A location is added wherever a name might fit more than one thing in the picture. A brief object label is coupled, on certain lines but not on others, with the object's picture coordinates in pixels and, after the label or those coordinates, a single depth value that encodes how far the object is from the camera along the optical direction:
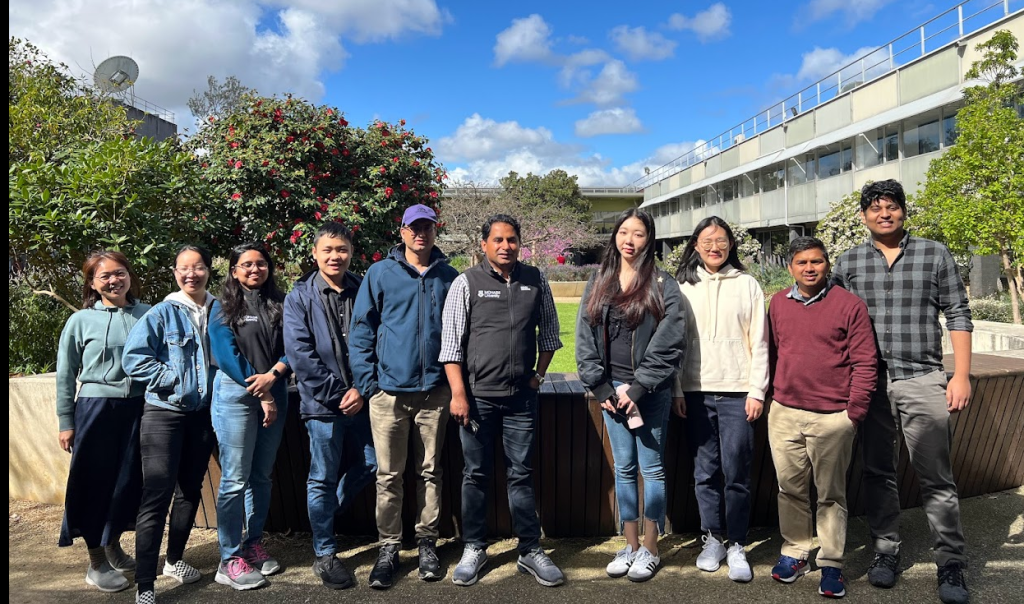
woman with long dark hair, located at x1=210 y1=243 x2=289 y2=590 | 3.33
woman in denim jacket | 3.21
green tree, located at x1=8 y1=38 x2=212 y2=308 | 4.87
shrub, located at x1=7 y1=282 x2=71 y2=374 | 5.57
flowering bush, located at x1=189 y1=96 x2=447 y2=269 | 7.48
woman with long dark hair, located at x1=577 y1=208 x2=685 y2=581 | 3.29
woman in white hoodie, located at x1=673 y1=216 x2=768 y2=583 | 3.36
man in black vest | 3.31
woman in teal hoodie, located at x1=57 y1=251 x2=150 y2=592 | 3.34
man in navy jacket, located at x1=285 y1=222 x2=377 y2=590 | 3.32
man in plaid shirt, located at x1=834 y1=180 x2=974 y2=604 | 3.13
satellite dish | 14.07
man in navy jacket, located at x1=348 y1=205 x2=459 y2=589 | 3.33
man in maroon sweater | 3.15
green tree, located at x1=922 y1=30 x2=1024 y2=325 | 9.48
